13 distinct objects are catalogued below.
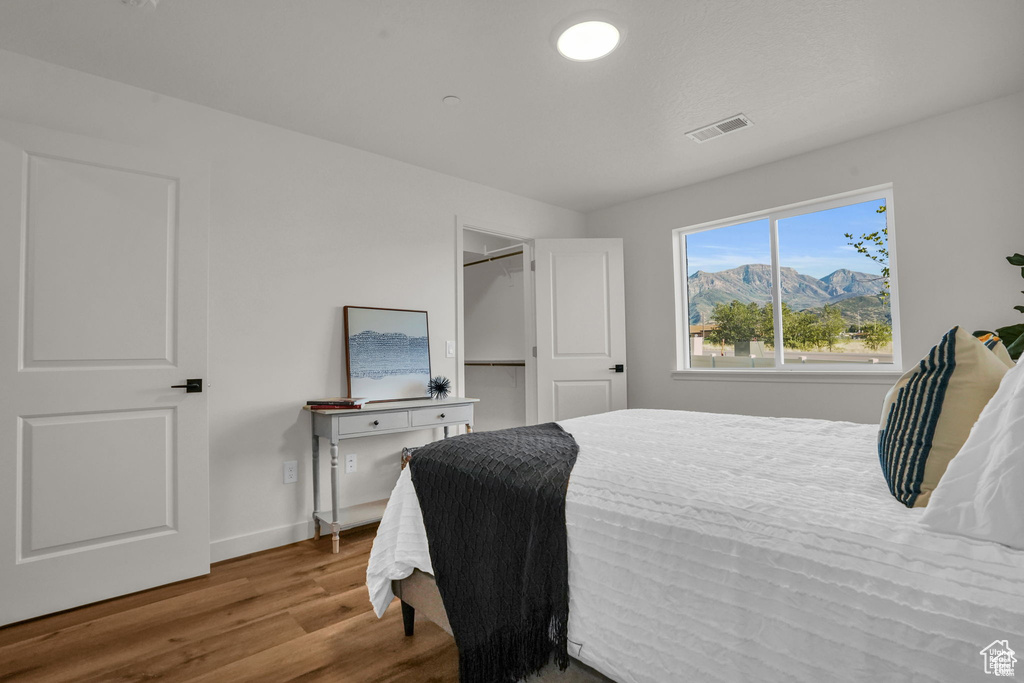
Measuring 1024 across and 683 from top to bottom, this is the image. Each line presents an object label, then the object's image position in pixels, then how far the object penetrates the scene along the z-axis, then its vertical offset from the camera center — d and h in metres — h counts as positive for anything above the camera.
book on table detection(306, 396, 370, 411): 2.83 -0.24
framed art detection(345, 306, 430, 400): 3.17 +0.05
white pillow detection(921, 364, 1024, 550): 0.79 -0.22
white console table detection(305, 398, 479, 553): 2.77 -0.36
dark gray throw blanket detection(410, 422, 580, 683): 1.24 -0.51
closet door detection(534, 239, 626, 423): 4.30 +0.25
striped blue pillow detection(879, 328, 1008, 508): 0.98 -0.13
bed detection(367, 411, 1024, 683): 0.76 -0.39
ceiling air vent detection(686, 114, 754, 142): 2.96 +1.37
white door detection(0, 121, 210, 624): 2.07 -0.02
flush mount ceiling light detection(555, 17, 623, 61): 2.07 +1.35
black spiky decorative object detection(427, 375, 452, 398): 3.40 -0.19
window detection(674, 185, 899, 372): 3.34 +0.47
